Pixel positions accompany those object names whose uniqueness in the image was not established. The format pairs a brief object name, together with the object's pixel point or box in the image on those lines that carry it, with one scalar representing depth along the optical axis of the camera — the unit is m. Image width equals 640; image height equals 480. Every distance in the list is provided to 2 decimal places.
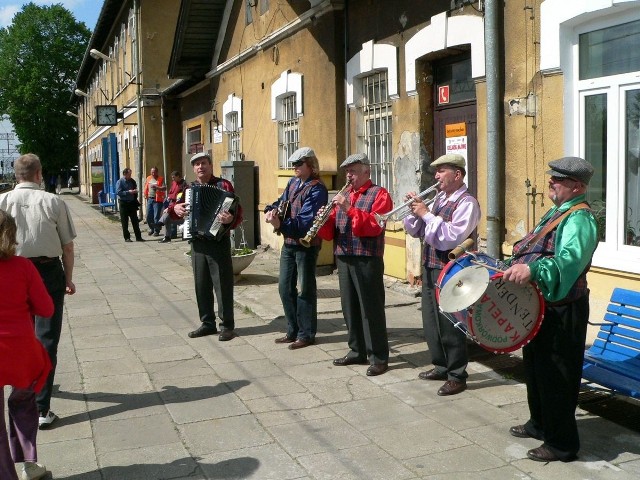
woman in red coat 3.84
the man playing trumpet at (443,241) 5.26
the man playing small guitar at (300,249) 6.70
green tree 53.50
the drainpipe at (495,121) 7.21
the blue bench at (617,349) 4.72
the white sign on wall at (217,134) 17.52
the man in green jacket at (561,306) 4.02
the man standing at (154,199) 18.55
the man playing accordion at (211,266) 7.50
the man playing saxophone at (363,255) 5.96
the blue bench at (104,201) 30.21
